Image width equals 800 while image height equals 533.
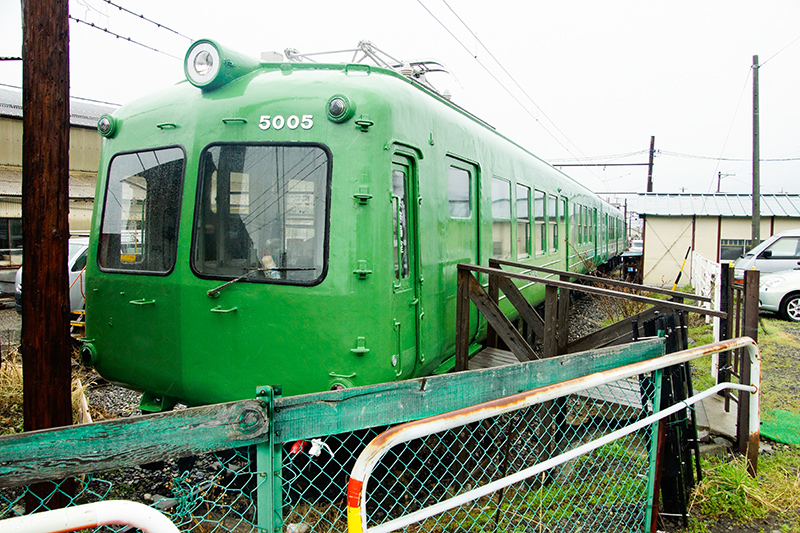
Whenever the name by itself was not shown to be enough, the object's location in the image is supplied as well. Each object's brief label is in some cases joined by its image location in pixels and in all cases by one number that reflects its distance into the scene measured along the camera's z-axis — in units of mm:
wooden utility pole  3273
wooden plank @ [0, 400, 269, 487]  1582
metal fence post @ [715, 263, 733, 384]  5281
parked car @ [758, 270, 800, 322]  11320
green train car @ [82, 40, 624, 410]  3604
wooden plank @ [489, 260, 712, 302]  4808
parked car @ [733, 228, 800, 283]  11930
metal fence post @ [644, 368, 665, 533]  2957
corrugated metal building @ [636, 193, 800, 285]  18594
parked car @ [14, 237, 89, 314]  9680
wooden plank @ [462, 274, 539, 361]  4895
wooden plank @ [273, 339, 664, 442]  1865
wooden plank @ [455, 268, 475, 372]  4926
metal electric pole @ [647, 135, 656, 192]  33553
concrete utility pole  16047
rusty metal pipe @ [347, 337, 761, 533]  1612
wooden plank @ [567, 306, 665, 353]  4930
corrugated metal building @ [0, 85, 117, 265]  16969
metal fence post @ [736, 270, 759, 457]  4164
